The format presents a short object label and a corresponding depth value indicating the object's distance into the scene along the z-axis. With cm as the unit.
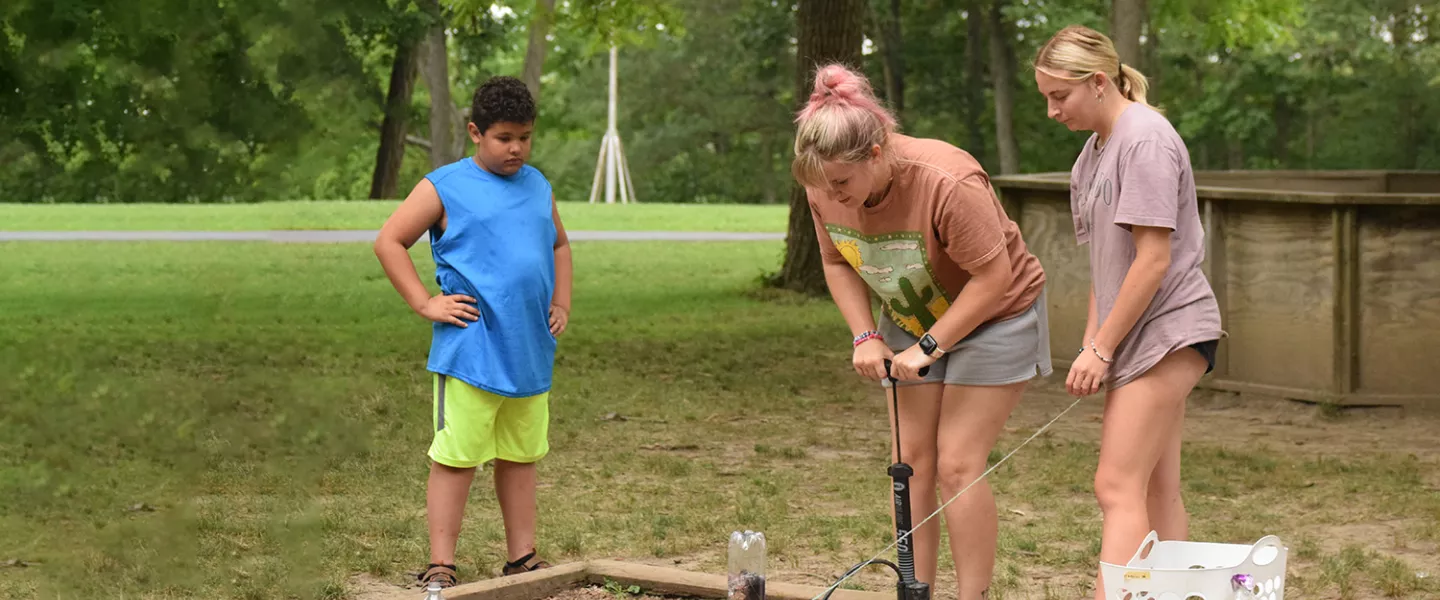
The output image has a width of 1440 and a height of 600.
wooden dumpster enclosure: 924
